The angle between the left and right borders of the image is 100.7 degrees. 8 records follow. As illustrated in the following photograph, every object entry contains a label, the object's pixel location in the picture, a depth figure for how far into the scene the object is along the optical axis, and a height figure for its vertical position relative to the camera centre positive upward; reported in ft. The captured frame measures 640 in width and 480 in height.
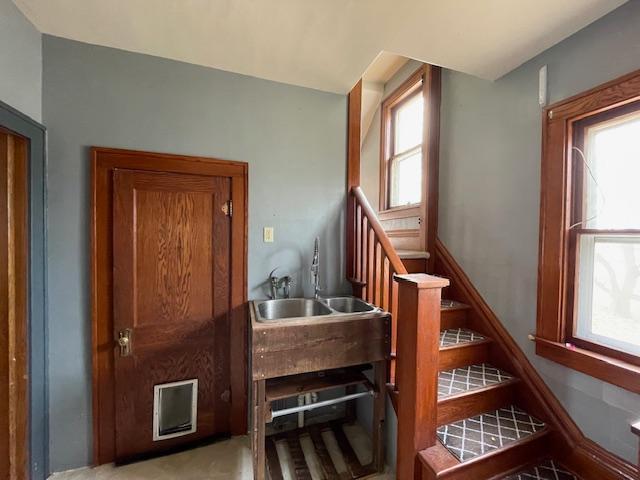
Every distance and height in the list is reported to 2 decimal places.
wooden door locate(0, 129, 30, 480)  4.32 -1.29
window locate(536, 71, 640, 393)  4.18 +0.05
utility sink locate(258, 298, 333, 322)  6.21 -1.78
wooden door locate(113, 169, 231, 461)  5.41 -1.38
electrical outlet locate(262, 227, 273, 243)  6.45 -0.04
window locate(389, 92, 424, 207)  9.20 +2.98
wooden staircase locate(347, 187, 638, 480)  4.22 -3.09
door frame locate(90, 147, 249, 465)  5.25 -0.88
